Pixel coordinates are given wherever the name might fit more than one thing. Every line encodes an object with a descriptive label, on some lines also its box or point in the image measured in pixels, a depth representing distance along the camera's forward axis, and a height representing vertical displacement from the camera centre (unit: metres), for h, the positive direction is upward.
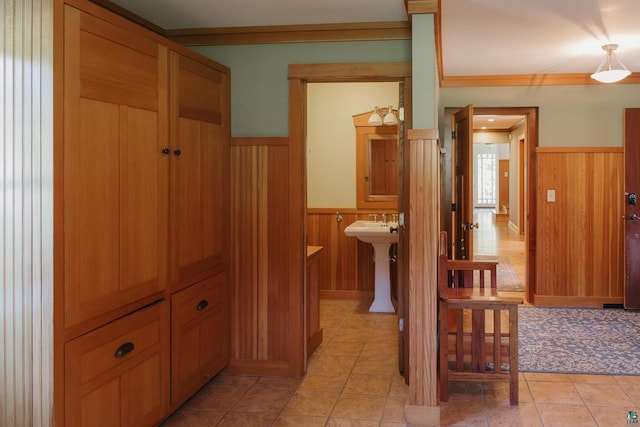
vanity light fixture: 5.60 +0.95
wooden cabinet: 2.08 -0.04
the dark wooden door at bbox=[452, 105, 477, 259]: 4.68 +0.26
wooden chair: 3.06 -0.74
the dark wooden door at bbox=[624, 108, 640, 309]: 5.37 +0.05
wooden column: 2.79 -0.34
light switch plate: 5.54 +0.13
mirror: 5.80 +0.47
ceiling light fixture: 4.36 +1.10
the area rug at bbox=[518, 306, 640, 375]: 3.75 -1.01
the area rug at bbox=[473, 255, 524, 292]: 6.44 -0.84
